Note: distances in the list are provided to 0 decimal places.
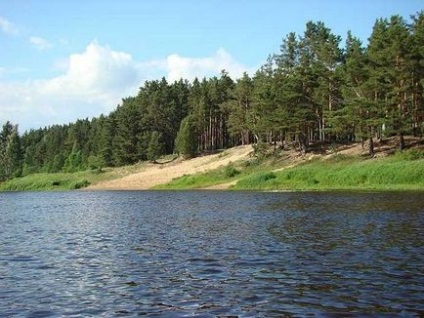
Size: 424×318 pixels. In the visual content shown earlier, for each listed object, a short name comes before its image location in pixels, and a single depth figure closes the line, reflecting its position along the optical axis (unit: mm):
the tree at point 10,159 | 188562
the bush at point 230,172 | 89062
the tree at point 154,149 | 125688
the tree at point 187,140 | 121338
